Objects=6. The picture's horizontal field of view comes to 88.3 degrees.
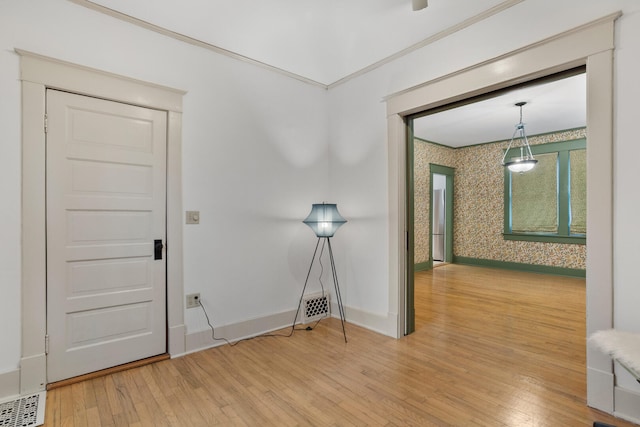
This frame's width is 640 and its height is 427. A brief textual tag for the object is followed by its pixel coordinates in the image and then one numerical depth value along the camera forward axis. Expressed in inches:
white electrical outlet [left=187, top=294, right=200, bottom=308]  110.3
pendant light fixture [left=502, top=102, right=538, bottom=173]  198.5
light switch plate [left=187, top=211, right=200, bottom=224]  109.8
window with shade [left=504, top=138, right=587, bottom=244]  232.2
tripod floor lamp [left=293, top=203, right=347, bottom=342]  127.9
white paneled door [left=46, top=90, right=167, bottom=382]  89.5
